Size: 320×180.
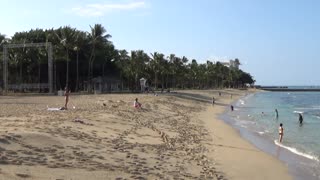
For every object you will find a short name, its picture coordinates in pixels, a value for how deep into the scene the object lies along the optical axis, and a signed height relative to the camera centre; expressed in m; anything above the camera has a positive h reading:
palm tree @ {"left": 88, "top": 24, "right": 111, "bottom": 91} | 70.69 +7.83
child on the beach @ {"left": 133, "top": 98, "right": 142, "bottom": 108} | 34.68 -1.50
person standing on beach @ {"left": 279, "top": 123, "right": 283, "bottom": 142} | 24.94 -2.65
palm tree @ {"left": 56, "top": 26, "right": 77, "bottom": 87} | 66.99 +7.55
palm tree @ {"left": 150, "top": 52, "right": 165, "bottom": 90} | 93.61 +4.86
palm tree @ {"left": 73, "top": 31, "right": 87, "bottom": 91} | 68.31 +6.90
